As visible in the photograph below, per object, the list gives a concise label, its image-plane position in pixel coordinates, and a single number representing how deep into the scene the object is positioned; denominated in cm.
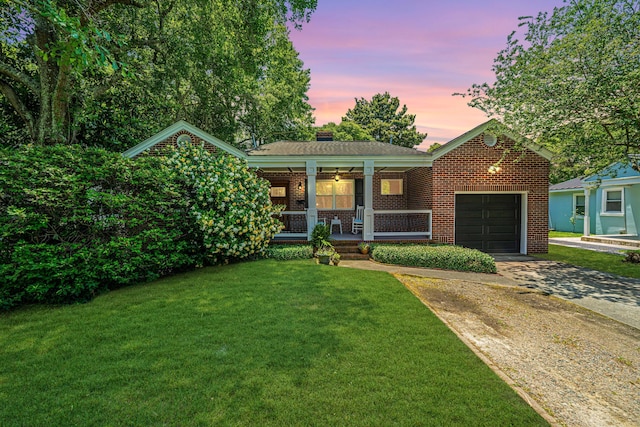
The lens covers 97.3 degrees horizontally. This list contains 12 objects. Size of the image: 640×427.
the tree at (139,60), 818
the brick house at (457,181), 1004
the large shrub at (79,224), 482
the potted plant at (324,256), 854
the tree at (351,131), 3581
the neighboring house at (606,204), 1388
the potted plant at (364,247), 970
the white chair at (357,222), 1191
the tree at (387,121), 4347
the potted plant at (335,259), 845
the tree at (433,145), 4725
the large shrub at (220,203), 714
